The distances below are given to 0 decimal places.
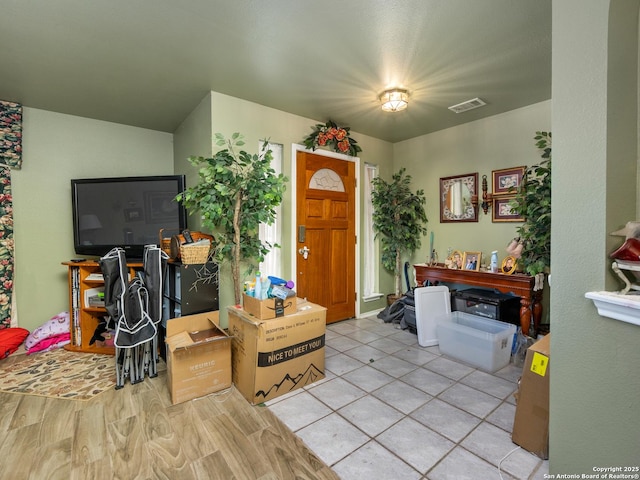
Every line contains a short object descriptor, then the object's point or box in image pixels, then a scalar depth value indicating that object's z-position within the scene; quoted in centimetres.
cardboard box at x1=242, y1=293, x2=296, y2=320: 197
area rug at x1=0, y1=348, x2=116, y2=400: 205
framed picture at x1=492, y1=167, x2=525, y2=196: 304
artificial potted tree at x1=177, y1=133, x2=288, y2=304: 229
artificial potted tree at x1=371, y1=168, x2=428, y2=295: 382
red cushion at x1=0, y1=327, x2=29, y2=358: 258
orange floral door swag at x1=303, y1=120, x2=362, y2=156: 322
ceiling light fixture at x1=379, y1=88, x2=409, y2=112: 258
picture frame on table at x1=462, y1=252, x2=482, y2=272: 320
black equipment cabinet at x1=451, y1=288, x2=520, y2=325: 284
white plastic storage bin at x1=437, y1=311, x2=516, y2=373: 233
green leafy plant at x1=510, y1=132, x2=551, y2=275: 236
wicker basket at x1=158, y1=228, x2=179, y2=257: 262
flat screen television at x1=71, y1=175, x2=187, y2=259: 286
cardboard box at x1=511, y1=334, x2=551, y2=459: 144
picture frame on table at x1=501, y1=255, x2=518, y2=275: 283
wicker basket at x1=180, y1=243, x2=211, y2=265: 232
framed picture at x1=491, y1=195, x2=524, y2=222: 306
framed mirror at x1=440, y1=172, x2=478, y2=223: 342
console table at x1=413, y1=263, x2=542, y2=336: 271
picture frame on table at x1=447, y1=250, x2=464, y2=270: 334
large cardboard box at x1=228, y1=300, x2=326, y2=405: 191
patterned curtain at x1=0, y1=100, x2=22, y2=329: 276
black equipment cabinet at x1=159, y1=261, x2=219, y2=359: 233
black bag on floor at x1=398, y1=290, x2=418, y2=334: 320
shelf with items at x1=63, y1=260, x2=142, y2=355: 271
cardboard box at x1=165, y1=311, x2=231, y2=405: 190
